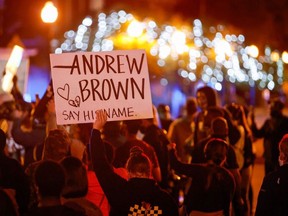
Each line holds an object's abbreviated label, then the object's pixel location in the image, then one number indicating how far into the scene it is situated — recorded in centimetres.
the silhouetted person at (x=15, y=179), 1094
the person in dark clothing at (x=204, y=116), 1727
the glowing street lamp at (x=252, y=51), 4724
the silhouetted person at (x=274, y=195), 1102
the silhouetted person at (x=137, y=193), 987
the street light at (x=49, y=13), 2422
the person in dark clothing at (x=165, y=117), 2225
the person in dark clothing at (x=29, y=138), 1683
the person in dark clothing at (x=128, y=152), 1374
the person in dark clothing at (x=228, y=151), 1382
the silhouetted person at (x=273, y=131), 1927
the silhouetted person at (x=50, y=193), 820
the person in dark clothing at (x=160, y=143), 1592
